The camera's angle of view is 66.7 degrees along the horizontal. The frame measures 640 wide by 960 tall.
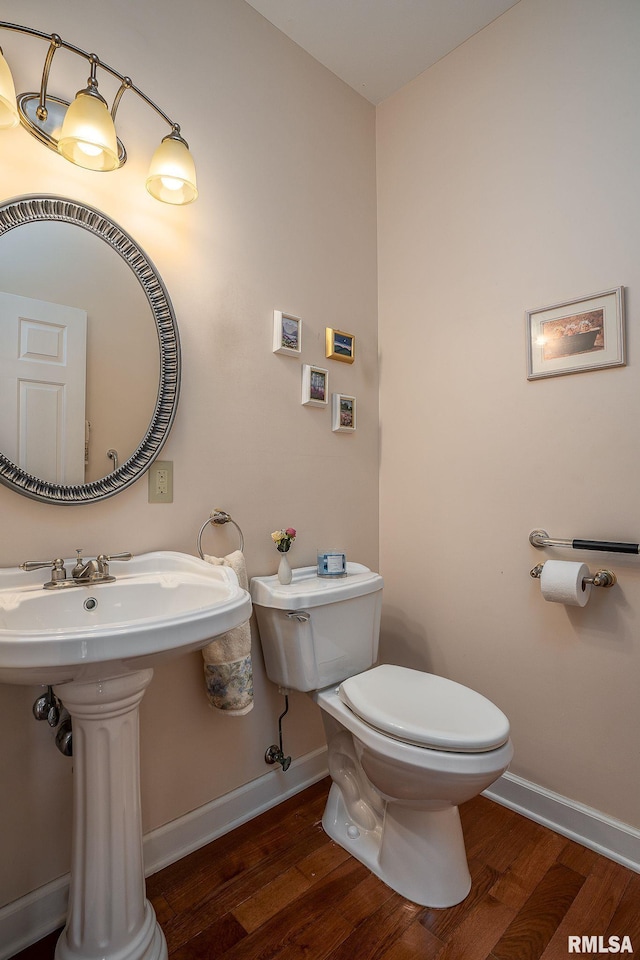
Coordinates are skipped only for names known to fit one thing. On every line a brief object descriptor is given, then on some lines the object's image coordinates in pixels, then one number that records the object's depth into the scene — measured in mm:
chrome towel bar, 1380
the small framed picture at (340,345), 1883
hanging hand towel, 1365
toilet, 1169
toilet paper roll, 1416
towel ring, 1521
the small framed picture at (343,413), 1909
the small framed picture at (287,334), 1693
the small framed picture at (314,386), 1791
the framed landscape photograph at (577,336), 1463
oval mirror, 1170
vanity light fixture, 1106
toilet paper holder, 1439
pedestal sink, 889
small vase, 1586
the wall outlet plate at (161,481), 1401
